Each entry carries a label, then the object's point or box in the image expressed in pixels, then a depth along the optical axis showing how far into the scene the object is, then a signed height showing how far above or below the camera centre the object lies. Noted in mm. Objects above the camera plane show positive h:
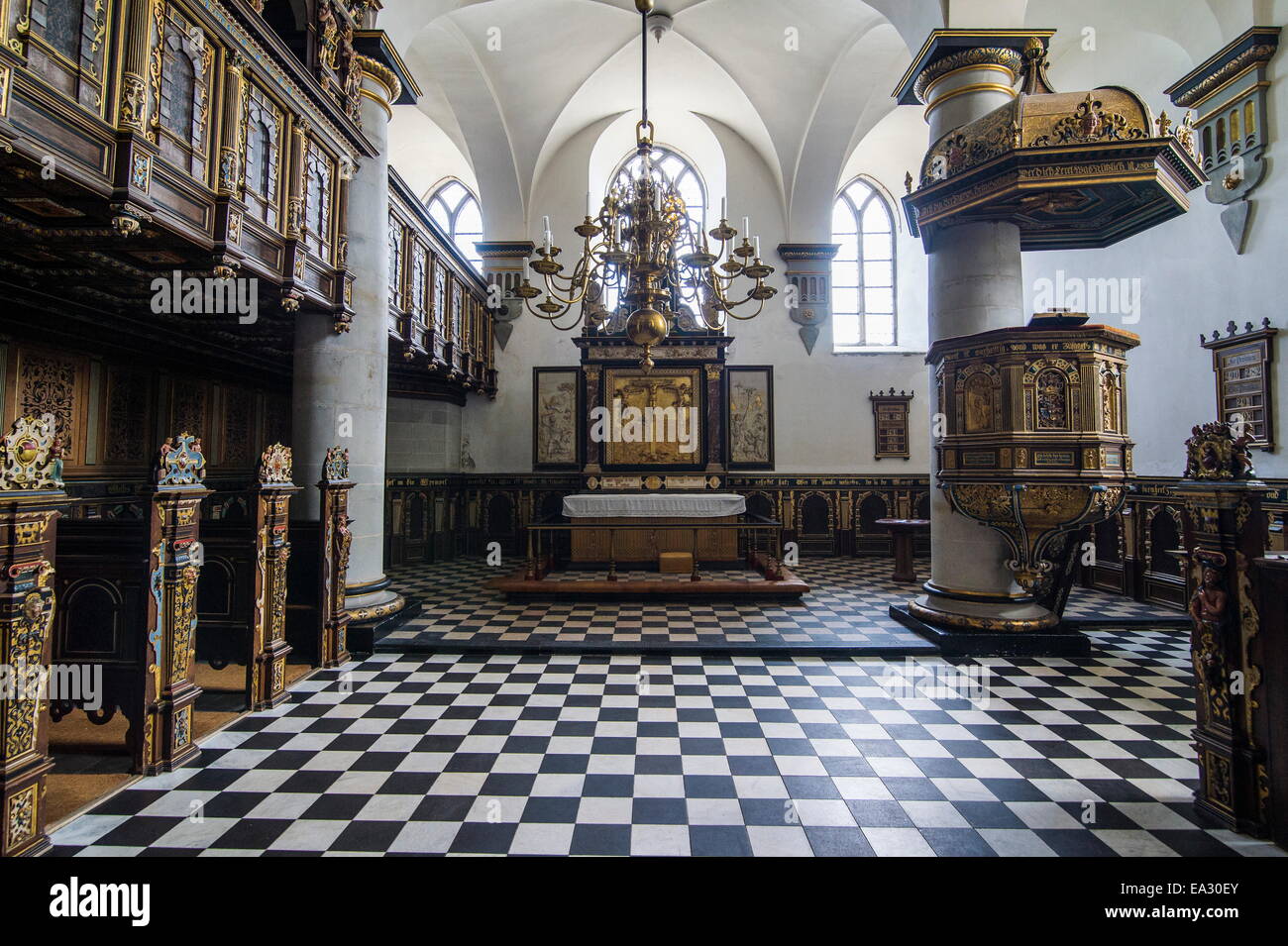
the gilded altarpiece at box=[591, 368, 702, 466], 10703 +1355
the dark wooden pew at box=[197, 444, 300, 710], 4113 -684
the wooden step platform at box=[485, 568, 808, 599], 7320 -1186
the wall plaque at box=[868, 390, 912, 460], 12008 +1385
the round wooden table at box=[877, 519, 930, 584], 8883 -785
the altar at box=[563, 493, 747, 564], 9211 -448
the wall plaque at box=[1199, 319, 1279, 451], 5895 +1157
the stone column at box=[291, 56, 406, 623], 5527 +1073
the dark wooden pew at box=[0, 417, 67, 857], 2365 -513
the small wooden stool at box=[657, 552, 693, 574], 8477 -999
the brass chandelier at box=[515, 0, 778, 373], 5250 +2229
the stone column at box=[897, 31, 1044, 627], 5547 +2025
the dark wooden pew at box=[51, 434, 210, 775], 3242 -668
